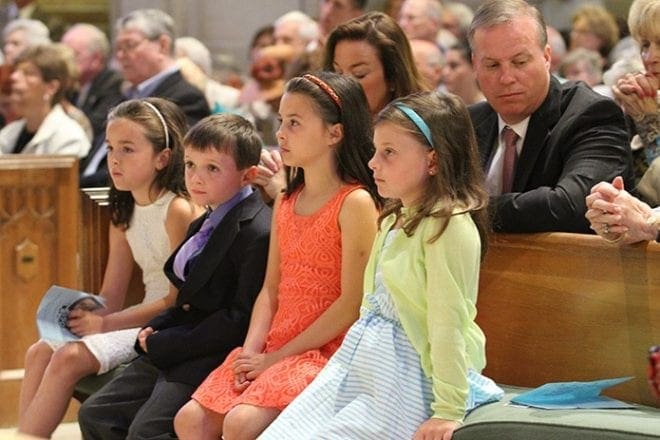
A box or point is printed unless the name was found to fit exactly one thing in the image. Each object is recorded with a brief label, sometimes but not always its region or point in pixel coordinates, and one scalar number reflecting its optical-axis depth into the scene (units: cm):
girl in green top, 696
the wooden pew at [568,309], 731
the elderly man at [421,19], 1668
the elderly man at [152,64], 1364
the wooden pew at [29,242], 999
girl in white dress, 885
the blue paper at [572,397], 712
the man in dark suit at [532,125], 776
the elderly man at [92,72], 1637
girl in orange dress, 765
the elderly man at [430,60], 1426
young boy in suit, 826
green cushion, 666
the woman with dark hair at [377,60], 880
